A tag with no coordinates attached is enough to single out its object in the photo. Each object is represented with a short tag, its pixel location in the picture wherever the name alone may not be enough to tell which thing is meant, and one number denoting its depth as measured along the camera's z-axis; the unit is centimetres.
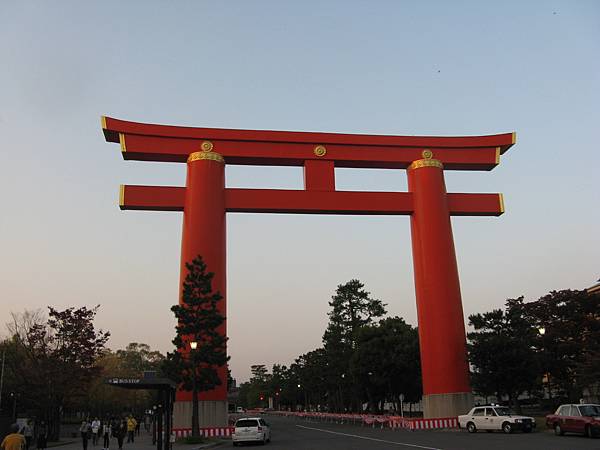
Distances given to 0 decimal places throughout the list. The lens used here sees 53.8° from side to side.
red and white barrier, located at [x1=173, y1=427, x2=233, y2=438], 3121
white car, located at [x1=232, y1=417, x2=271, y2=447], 2730
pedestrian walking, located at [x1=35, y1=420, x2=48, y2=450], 2693
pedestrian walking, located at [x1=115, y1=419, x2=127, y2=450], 2698
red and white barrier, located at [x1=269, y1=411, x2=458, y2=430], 3412
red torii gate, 3444
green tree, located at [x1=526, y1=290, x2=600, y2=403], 4175
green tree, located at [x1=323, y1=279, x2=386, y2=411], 6825
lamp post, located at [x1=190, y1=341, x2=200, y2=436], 2900
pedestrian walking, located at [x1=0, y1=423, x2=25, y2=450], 1123
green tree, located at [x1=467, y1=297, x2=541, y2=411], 3584
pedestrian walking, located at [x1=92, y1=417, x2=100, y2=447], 3306
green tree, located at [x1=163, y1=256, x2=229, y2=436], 3011
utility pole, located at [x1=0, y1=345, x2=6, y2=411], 5153
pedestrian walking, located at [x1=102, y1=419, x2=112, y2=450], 2488
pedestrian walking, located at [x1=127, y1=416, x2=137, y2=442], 3180
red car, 2427
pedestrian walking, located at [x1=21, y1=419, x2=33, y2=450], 2591
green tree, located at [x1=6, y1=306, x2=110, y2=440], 3584
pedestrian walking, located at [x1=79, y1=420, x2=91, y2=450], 2614
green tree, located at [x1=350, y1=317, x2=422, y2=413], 5297
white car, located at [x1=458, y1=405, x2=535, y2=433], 2900
